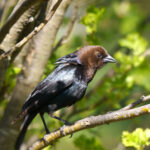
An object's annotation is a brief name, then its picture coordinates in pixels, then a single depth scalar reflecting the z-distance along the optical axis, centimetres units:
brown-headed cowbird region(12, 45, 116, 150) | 790
